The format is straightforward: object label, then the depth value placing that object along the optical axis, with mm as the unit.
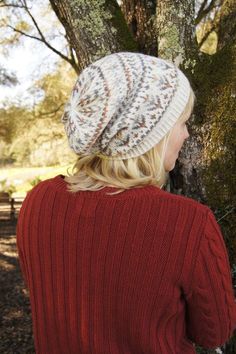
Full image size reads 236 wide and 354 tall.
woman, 1280
